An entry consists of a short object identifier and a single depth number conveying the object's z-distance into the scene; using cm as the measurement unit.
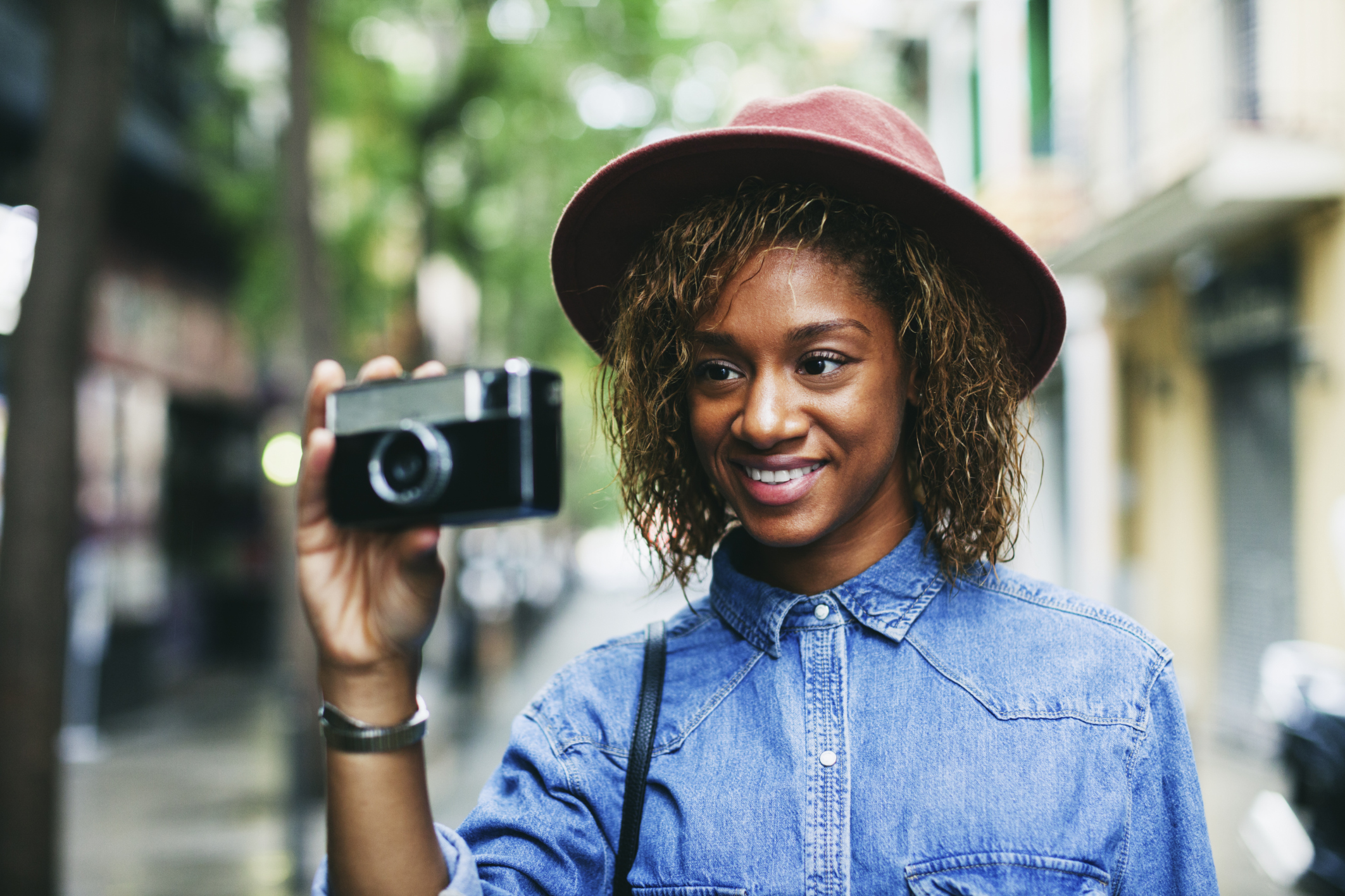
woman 146
